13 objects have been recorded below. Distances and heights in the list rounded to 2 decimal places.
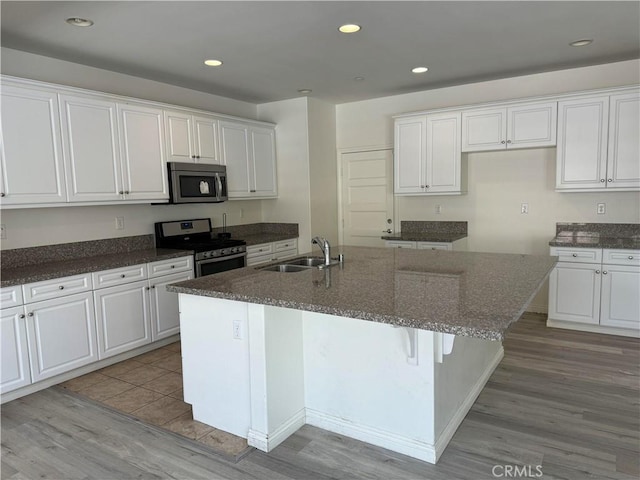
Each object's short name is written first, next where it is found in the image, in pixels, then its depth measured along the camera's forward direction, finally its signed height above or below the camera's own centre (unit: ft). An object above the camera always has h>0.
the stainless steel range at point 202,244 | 13.94 -1.33
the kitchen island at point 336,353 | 7.09 -2.74
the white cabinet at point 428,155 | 15.74 +1.57
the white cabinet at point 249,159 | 16.09 +1.68
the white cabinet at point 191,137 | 13.88 +2.22
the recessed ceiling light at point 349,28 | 10.12 +4.02
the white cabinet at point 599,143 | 13.06 +1.51
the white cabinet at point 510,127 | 14.15 +2.29
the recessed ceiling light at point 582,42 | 11.61 +4.04
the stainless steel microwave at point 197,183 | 13.84 +0.71
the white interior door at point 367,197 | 18.70 +0.13
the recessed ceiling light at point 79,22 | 9.35 +4.00
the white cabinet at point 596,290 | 12.85 -2.96
